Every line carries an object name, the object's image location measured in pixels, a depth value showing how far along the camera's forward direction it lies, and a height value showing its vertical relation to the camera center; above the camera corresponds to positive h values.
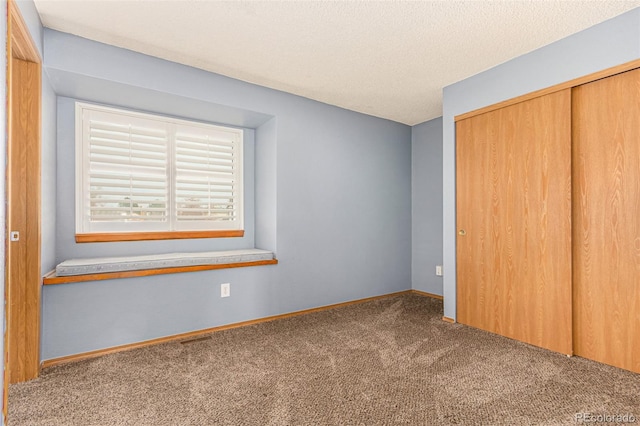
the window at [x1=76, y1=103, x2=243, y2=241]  2.76 +0.34
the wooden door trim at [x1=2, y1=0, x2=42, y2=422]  2.01 +0.24
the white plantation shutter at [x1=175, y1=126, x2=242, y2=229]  3.20 +0.37
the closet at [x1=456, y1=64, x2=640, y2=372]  2.11 -0.04
